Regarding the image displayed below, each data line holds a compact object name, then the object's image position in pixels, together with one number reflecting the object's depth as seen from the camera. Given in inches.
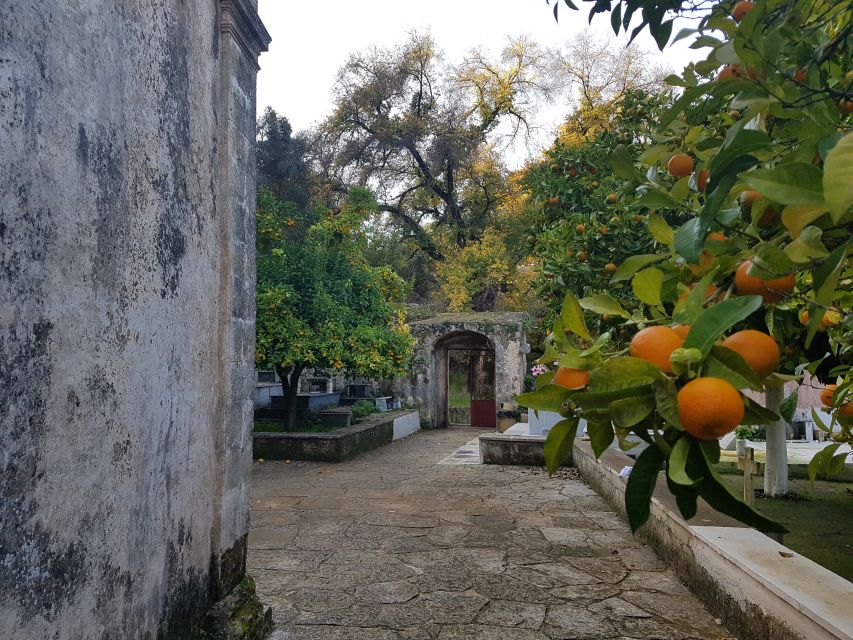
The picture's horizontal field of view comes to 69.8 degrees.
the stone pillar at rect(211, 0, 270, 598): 114.4
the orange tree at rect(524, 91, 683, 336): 176.2
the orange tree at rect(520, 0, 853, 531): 31.3
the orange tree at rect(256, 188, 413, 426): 362.9
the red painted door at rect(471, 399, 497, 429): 636.7
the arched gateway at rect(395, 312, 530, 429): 568.7
